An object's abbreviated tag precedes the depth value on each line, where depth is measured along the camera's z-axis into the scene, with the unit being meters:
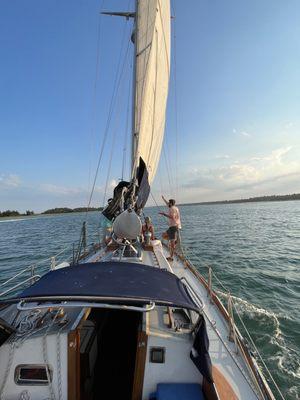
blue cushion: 2.47
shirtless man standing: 8.01
